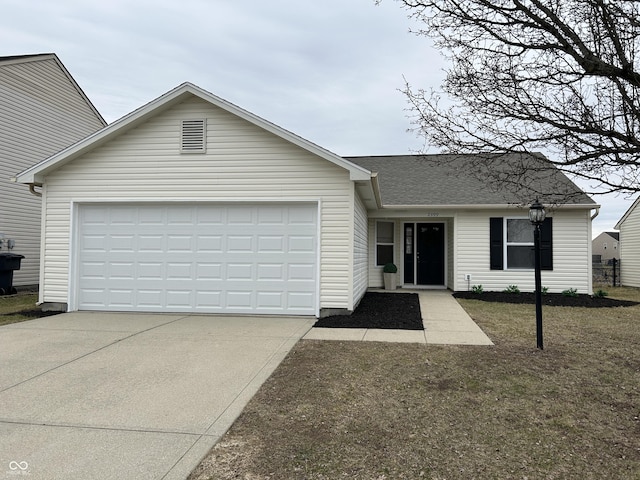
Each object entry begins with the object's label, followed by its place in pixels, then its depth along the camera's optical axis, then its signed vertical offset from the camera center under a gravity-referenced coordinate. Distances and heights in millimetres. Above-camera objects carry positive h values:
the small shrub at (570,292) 12176 -1140
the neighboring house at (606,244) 49878 +1197
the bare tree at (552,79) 3859 +1800
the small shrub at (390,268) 13555 -525
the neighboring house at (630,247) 17250 +302
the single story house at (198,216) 8336 +719
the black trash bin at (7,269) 12055 -604
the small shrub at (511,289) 12591 -1092
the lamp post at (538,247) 5914 +92
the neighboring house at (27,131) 13508 +4167
